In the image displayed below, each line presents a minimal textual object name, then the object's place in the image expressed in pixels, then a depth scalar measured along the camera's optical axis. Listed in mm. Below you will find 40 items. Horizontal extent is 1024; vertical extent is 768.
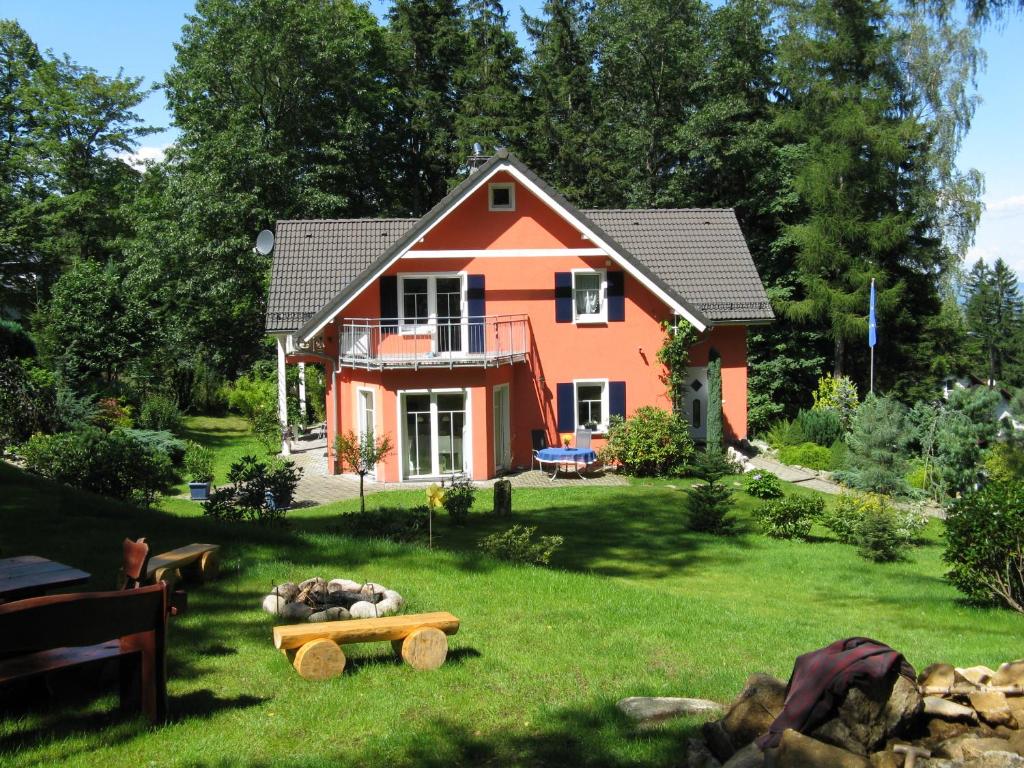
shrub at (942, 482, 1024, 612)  11055
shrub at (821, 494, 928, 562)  14938
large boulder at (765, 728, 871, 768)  4559
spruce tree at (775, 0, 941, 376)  31594
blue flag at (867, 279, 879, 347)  28081
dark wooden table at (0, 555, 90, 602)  6129
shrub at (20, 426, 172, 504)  15133
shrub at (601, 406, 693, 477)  23047
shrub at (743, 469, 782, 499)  20375
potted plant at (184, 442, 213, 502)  19031
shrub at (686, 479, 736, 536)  16703
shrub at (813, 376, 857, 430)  27297
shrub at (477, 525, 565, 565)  11727
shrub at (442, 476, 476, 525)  16344
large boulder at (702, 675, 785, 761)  5188
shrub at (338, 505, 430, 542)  13148
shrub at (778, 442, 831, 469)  24781
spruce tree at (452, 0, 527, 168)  38781
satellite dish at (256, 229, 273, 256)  27078
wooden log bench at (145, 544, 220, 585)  8141
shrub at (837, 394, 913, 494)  20078
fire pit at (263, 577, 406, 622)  7582
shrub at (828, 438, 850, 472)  24125
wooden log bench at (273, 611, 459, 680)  6445
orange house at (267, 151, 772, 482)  22188
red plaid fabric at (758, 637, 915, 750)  4891
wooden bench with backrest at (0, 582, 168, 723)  4895
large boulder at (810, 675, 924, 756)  4883
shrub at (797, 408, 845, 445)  26672
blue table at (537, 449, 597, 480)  22719
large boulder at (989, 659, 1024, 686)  5617
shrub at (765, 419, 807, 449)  27109
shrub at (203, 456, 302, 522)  13914
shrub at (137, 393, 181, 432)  26078
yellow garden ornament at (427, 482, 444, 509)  12102
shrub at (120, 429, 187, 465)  22234
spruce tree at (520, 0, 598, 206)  39250
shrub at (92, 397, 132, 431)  23086
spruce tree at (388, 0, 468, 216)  39938
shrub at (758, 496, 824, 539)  16375
